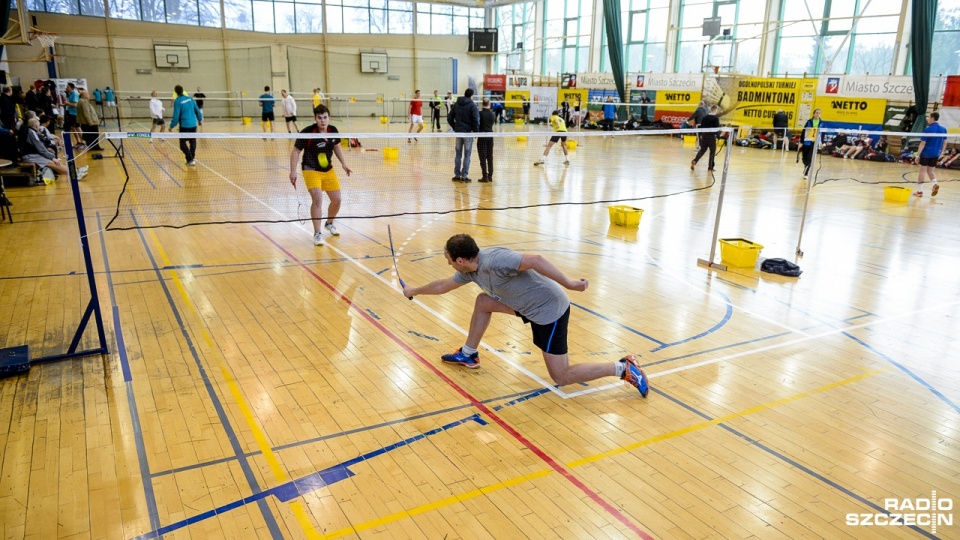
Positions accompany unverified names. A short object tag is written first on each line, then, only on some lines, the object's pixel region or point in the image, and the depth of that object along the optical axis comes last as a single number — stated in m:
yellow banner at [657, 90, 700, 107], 30.69
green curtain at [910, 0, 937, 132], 22.65
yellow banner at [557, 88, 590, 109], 36.09
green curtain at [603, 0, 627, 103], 34.38
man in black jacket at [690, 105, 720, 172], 18.08
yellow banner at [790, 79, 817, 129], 25.83
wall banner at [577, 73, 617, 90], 35.56
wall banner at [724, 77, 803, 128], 26.55
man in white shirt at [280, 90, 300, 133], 25.14
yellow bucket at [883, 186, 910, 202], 15.09
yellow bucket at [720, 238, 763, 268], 9.35
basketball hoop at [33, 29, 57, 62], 26.52
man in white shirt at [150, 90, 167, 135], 21.47
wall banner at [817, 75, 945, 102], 23.03
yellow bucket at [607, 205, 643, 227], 11.84
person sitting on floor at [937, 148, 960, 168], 21.38
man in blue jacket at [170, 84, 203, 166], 16.75
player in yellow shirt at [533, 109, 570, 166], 19.12
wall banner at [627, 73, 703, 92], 30.66
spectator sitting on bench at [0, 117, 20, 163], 14.20
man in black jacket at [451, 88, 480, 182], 15.74
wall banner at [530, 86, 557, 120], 37.69
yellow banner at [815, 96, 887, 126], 24.02
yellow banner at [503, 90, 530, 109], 40.09
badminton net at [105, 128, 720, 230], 12.44
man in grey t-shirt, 4.91
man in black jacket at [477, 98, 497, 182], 16.20
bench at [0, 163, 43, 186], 14.50
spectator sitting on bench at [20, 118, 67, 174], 14.16
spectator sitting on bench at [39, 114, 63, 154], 15.90
